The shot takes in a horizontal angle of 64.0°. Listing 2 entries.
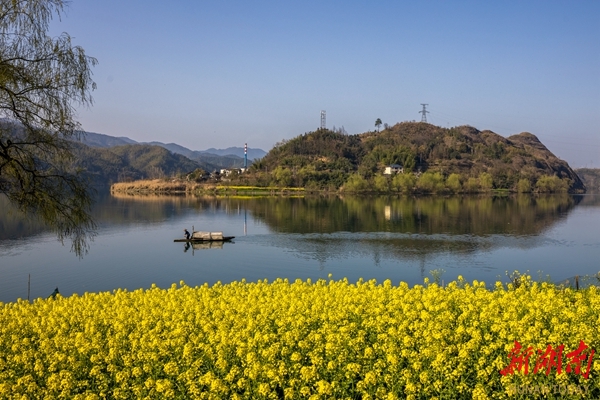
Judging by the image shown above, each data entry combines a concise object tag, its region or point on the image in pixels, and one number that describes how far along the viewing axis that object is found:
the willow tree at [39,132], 9.77
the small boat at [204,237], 47.31
